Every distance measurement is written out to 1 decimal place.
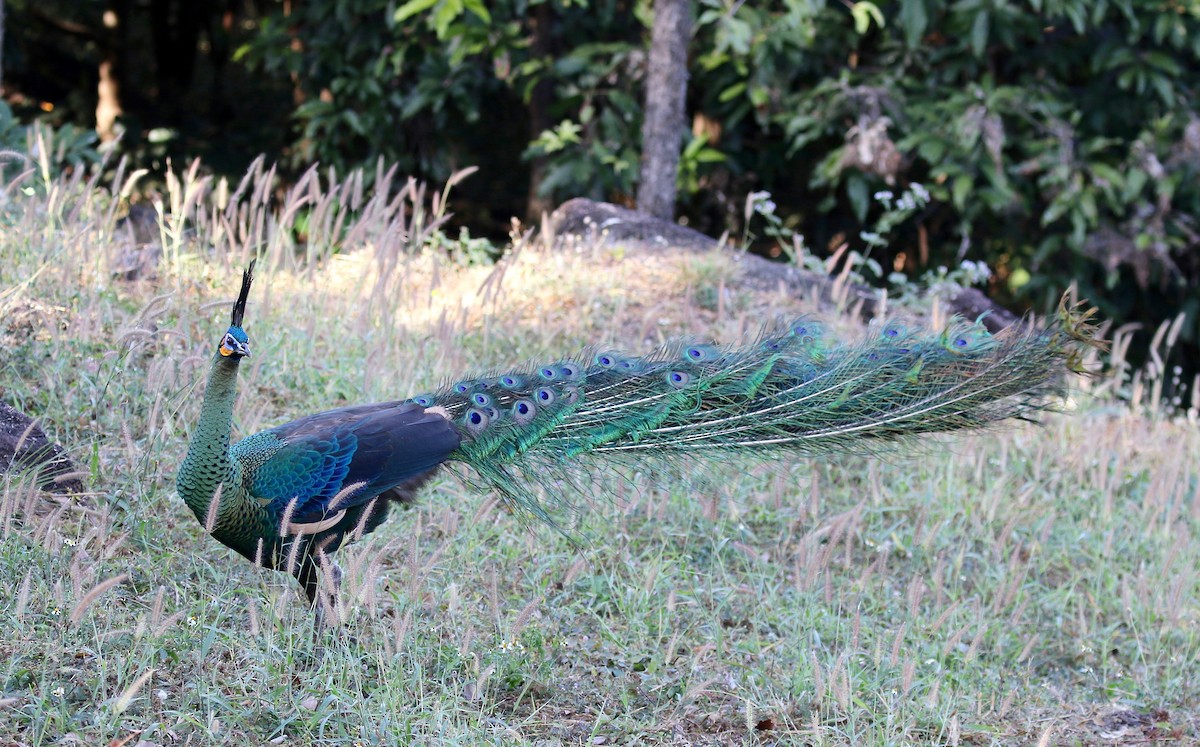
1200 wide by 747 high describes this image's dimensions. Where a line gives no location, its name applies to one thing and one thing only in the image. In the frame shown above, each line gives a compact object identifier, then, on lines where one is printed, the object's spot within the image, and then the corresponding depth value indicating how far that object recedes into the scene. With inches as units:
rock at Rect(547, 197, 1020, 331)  583.5
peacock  288.5
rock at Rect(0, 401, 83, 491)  323.9
